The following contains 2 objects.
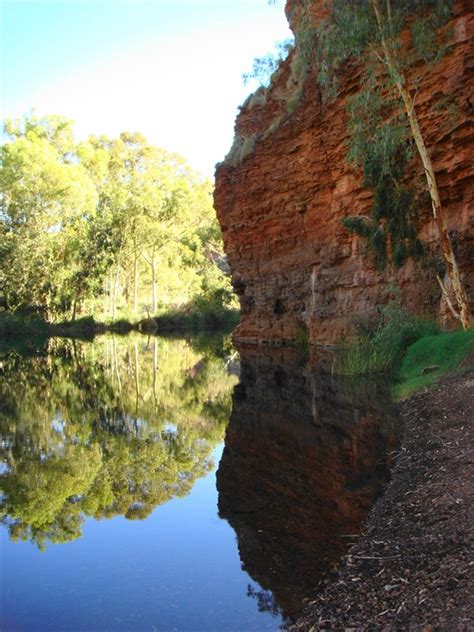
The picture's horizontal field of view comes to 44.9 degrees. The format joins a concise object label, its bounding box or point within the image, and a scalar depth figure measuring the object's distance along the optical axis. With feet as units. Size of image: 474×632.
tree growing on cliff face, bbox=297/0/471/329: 43.73
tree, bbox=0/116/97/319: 148.56
